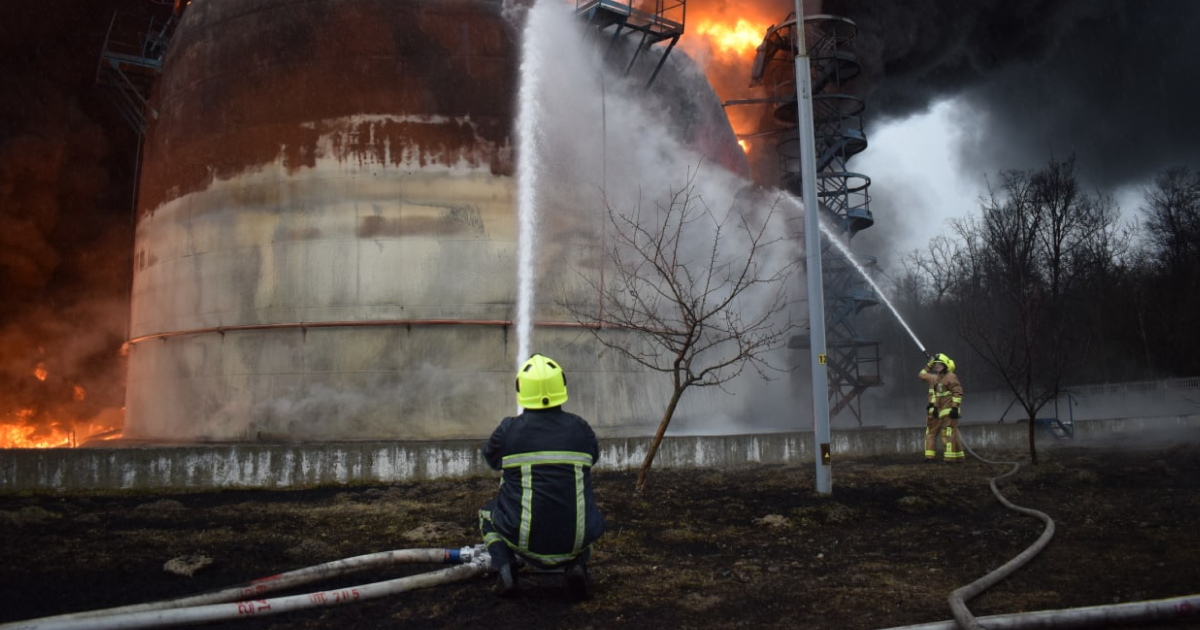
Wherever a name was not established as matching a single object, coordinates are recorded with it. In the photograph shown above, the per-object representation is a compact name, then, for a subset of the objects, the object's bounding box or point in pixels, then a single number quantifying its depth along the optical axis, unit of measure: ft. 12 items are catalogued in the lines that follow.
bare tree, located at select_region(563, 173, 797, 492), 54.54
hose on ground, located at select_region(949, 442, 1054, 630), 13.29
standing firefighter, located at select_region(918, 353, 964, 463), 45.78
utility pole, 31.04
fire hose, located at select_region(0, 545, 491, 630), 14.44
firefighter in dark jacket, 16.52
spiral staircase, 81.27
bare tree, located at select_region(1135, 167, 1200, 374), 102.63
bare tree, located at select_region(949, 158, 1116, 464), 97.45
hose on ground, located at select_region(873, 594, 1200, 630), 13.42
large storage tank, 50.14
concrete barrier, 37.47
